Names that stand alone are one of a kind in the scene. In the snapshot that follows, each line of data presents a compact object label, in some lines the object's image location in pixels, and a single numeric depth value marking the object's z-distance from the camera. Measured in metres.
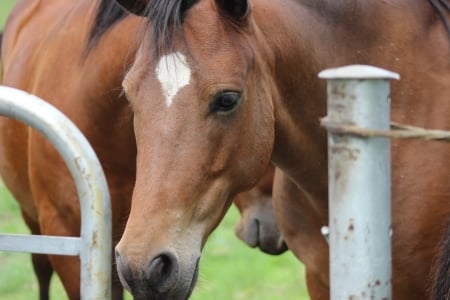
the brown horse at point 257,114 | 4.69
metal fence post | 3.55
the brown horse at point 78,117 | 6.73
